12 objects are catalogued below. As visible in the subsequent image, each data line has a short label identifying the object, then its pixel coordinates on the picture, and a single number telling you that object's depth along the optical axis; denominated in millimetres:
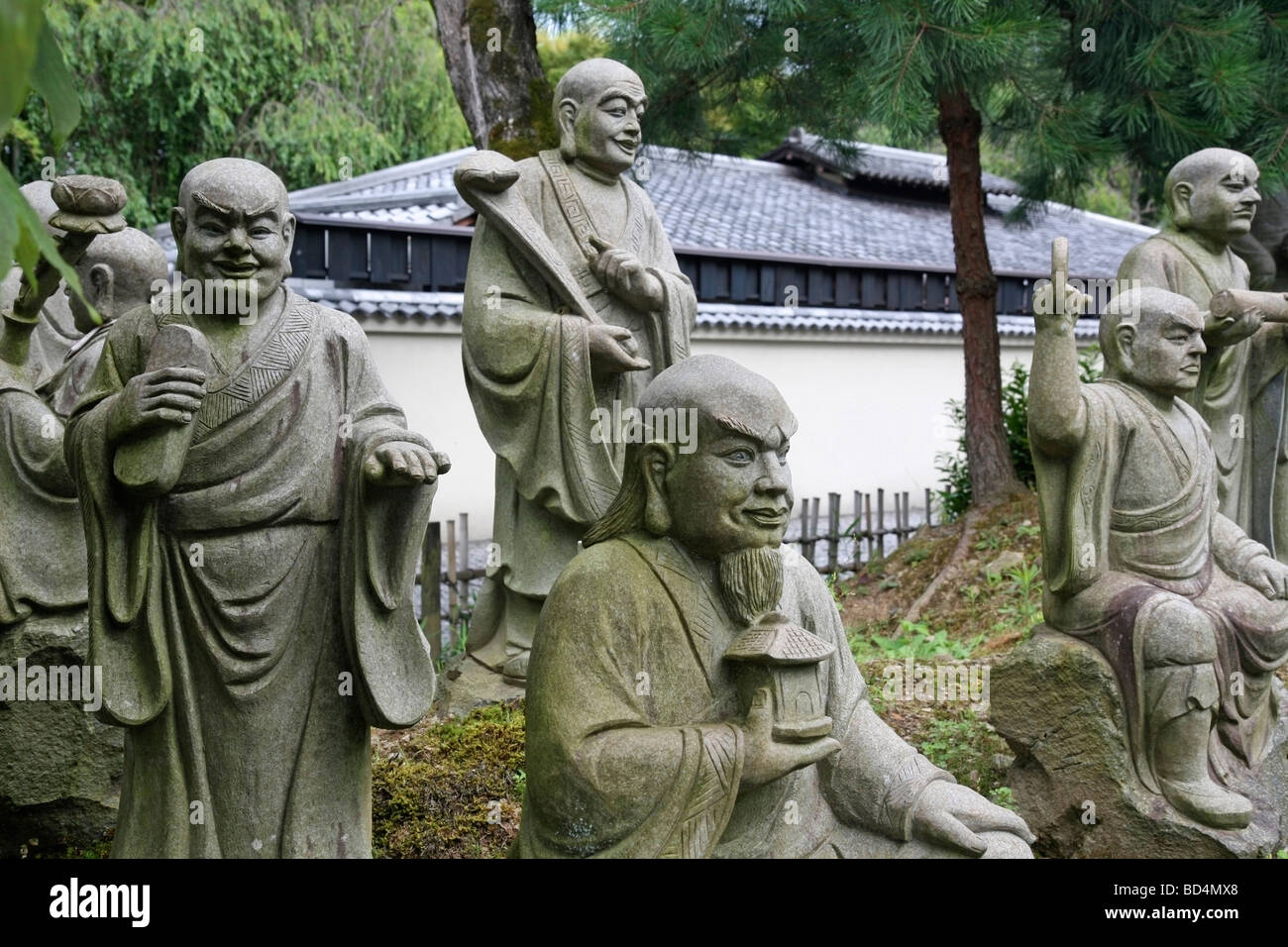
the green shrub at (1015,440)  11906
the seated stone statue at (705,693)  2998
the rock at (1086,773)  4742
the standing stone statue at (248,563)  3658
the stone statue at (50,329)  5258
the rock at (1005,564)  9844
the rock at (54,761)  5117
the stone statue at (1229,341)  6238
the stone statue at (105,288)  5004
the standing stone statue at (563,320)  5691
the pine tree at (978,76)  7781
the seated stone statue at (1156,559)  4691
